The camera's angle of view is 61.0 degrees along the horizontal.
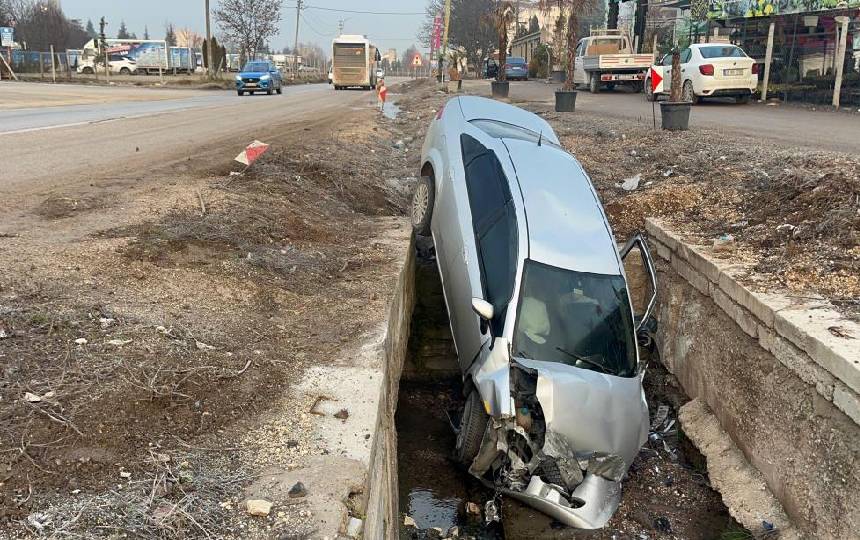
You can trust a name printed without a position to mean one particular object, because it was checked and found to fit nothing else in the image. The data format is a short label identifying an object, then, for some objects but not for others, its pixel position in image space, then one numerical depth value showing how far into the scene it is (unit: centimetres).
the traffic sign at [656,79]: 1475
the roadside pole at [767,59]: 2159
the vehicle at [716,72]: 2020
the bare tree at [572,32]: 2086
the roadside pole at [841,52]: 1862
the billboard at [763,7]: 1984
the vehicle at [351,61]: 4562
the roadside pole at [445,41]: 3926
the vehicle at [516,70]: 4938
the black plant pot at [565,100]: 1938
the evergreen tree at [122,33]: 11380
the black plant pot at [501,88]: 2669
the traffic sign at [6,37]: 4712
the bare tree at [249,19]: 6538
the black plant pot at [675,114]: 1338
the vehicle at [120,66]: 5869
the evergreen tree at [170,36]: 10104
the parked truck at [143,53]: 5962
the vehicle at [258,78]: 3862
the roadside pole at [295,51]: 7494
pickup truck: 2806
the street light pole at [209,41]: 5204
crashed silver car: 505
